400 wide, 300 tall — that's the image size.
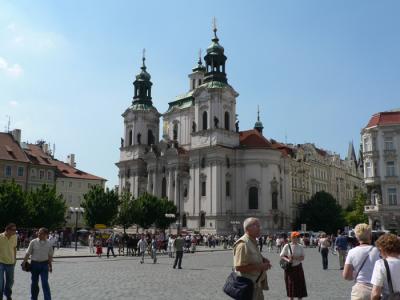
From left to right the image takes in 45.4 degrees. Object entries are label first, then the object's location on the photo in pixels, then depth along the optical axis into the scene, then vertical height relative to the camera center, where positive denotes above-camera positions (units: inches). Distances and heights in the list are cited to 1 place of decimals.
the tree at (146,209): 2652.6 +122.4
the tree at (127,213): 2679.6 +101.5
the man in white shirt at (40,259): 432.5 -25.2
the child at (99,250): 1360.4 -52.7
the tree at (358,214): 2837.1 +114.2
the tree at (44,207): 2090.3 +104.9
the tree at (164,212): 2694.4 +111.1
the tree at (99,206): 2470.5 +130.4
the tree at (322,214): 3184.1 +117.9
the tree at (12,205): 1907.0 +101.9
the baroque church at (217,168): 2785.4 +386.0
